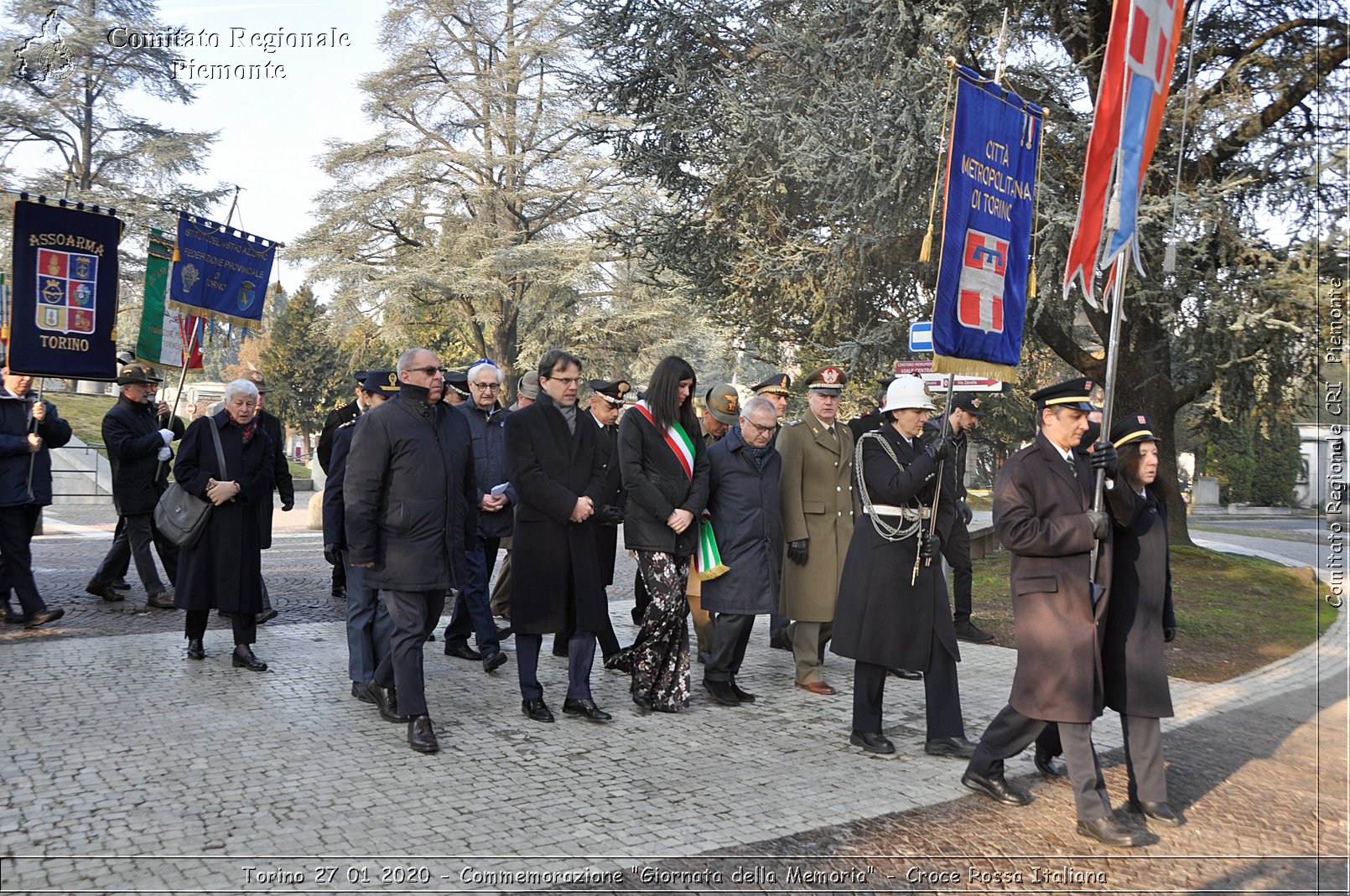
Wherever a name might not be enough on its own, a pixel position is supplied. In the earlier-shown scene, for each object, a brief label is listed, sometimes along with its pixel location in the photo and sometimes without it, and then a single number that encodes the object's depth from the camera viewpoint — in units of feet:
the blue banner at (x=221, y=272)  35.35
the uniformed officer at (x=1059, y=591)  15.48
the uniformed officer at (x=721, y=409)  25.96
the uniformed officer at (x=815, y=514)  24.31
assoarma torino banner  29.27
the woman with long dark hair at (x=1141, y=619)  16.02
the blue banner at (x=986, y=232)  21.16
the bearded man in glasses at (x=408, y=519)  18.93
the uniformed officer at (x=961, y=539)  30.50
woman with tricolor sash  21.35
